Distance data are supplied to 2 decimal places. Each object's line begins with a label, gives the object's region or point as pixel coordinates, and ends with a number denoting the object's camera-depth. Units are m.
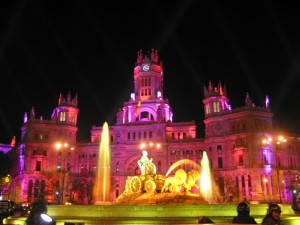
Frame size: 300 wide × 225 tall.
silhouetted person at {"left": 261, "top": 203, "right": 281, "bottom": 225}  8.82
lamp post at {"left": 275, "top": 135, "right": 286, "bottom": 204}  74.48
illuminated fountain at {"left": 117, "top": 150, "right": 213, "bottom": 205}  29.19
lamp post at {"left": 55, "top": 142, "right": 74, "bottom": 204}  71.91
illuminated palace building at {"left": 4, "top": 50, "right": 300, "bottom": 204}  70.75
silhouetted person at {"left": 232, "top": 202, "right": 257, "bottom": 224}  11.39
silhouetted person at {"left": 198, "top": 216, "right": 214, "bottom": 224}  11.60
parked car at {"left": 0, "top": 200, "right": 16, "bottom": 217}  31.35
